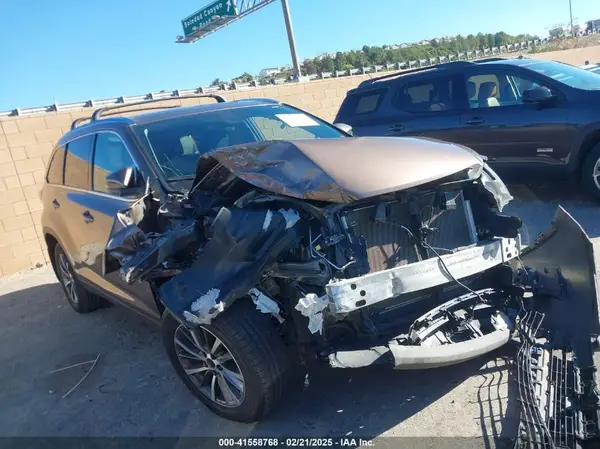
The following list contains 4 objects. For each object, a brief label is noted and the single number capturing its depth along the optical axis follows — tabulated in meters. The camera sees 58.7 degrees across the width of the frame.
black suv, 6.01
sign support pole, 18.31
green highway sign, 26.05
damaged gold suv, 2.75
